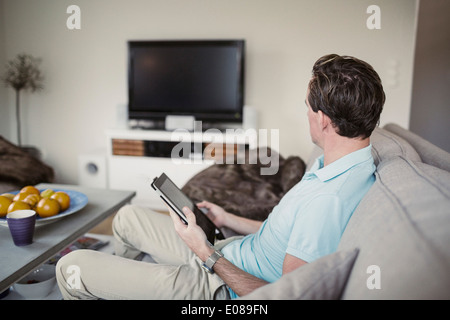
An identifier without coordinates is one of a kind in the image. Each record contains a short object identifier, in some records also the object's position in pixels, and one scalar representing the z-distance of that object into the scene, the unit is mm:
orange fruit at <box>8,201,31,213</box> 1391
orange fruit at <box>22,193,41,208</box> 1506
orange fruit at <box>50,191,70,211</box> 1590
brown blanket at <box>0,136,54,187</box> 2477
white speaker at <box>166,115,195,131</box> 3484
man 912
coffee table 1183
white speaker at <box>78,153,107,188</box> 3521
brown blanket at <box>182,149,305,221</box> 2000
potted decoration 3795
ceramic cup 1250
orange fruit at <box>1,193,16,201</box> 1573
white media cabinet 3318
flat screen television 3457
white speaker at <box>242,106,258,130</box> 3439
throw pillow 585
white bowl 1399
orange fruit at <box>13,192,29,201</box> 1512
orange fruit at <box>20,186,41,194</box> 1619
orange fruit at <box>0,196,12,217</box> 1450
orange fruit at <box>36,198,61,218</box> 1488
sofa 513
